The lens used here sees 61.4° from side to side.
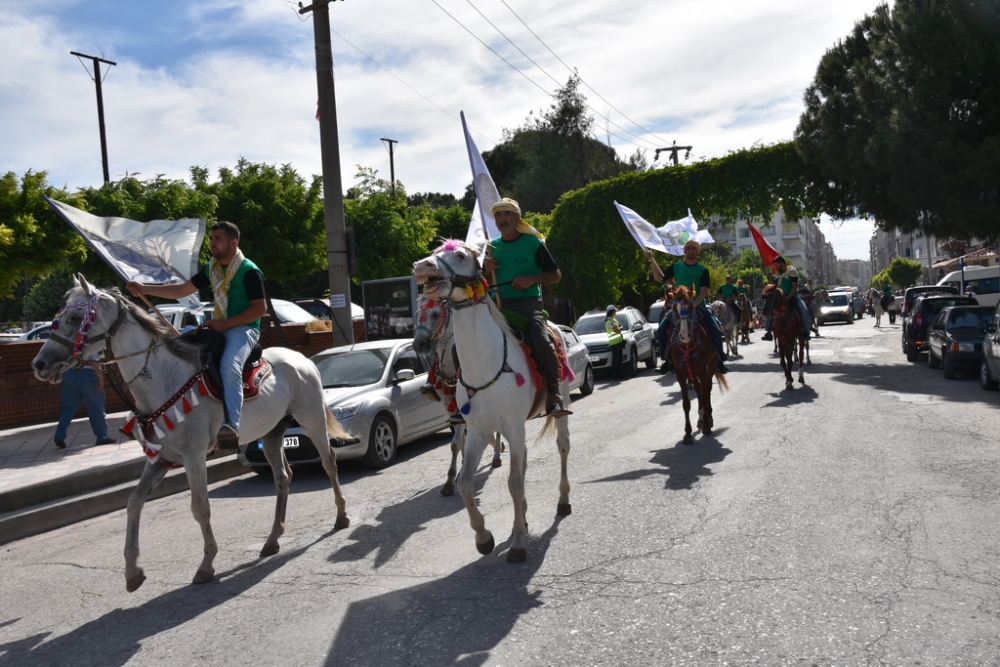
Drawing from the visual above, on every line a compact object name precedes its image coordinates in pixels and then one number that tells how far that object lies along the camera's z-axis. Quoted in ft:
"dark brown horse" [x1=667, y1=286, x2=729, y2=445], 36.11
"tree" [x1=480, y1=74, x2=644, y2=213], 173.68
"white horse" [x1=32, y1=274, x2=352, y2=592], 18.49
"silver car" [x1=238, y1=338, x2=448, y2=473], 33.32
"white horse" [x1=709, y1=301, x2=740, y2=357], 82.17
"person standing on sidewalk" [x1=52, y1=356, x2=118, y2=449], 40.37
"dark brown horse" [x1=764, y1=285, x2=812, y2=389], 52.44
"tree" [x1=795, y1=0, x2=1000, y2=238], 62.34
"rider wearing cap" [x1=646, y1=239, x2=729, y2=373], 36.52
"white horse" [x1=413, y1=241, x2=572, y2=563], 19.04
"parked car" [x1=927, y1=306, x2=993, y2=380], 54.85
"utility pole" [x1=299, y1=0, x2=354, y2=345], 47.06
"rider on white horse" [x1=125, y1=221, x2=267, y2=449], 21.08
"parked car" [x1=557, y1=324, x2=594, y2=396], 53.26
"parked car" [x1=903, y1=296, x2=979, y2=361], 69.16
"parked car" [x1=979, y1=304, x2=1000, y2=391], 46.11
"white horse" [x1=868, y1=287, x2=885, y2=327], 147.13
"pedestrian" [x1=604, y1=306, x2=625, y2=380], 67.41
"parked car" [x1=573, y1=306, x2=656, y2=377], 68.64
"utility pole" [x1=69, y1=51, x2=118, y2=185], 114.18
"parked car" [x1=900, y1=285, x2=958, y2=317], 87.10
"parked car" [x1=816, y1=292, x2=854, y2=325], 156.76
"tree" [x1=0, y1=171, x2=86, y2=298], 42.88
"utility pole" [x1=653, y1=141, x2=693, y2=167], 149.07
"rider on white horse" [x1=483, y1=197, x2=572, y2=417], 21.66
